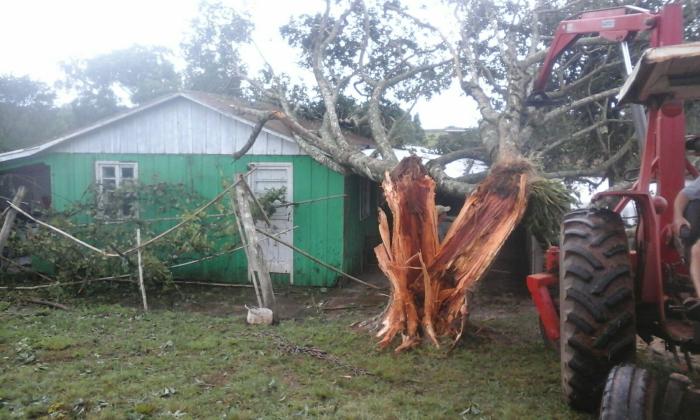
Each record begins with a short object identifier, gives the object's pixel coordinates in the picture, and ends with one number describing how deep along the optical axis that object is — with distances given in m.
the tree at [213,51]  16.95
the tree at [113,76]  28.09
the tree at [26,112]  22.58
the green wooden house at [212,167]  10.34
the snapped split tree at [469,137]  6.21
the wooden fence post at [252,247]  7.51
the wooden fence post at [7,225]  8.73
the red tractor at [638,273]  3.28
